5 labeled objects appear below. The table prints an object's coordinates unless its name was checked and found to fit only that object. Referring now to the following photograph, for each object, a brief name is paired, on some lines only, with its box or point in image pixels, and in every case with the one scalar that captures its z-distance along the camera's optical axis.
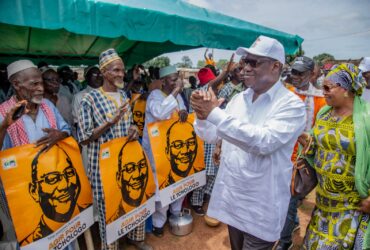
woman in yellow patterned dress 1.87
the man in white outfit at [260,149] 1.65
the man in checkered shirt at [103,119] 2.49
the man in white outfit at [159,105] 3.31
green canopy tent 2.12
